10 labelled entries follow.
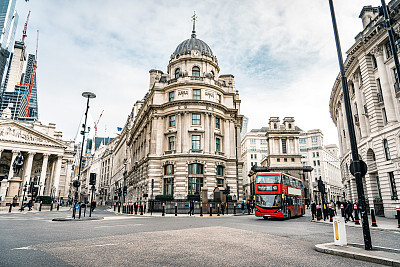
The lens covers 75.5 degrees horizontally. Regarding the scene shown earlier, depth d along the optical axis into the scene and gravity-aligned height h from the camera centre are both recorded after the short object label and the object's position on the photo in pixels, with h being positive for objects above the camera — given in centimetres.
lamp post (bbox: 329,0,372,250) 709 +129
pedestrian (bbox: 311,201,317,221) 2273 -113
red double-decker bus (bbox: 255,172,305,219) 2130 +7
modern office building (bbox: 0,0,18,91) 18525 +12379
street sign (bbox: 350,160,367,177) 772 +82
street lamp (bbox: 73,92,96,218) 2120 +808
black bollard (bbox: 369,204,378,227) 1560 -143
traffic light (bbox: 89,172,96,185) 2386 +153
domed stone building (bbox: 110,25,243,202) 3678 +963
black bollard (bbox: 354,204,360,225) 1745 -147
